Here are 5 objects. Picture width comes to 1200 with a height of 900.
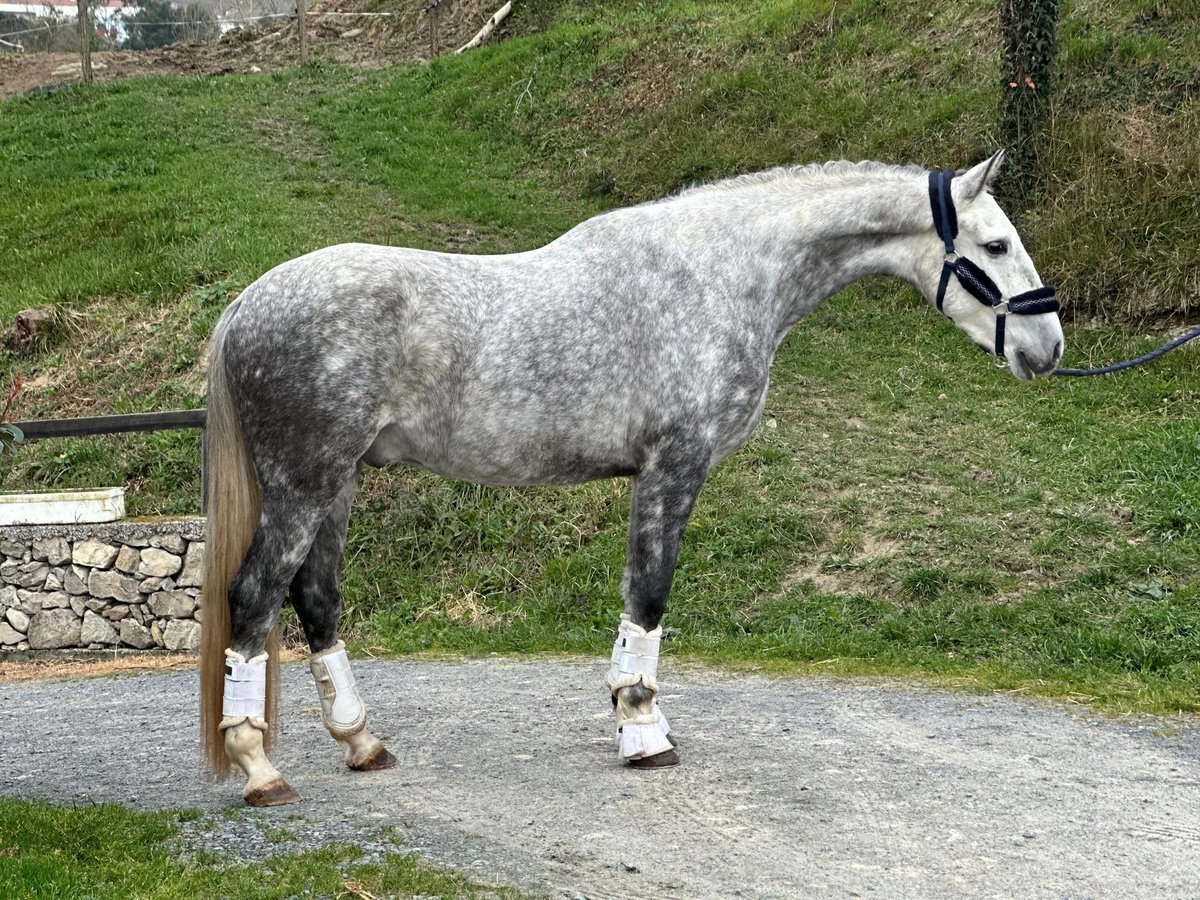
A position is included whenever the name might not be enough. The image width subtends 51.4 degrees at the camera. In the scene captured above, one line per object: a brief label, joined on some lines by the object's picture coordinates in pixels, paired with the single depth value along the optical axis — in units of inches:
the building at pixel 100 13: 1504.7
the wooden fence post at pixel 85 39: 976.9
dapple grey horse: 176.2
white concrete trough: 356.5
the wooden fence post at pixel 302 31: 1093.1
